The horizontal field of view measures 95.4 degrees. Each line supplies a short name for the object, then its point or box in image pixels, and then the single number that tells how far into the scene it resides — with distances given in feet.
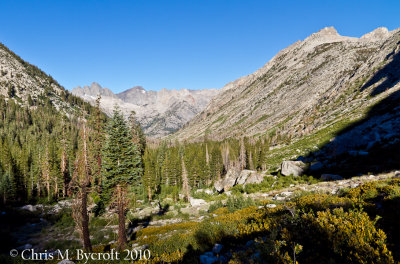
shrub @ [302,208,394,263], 13.88
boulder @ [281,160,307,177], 103.40
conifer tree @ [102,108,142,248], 58.18
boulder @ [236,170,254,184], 133.78
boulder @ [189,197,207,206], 126.41
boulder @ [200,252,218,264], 22.50
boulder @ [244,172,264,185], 117.68
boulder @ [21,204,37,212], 130.39
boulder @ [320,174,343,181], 75.01
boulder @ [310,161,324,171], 103.40
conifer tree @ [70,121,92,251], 46.16
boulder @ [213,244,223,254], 25.82
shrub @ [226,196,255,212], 62.23
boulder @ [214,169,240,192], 146.39
